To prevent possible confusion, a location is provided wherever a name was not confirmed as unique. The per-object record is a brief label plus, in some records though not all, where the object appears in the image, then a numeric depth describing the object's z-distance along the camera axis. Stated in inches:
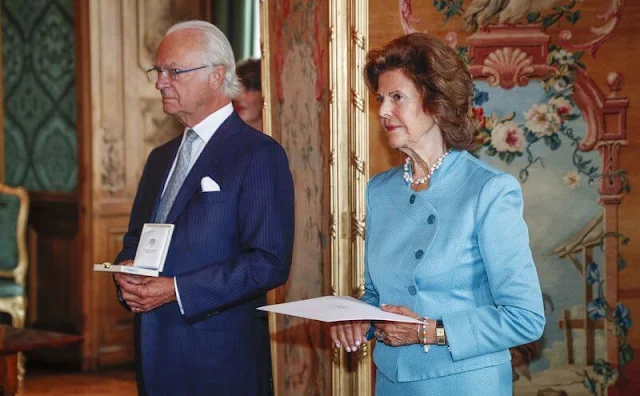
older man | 106.6
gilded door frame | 141.3
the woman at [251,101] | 197.0
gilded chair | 252.7
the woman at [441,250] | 85.4
